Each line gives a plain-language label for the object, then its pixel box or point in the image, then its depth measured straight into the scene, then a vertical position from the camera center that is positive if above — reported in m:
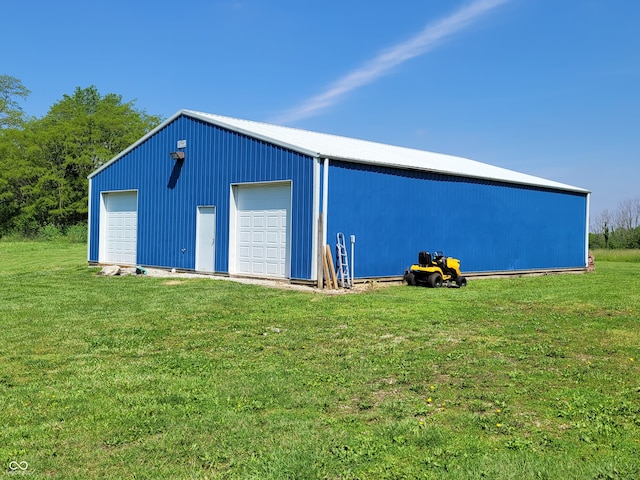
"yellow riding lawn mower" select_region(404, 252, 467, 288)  15.43 -0.56
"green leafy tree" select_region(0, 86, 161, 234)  42.69 +6.12
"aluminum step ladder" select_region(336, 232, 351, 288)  14.79 -0.30
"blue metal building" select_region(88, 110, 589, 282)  15.19 +1.38
